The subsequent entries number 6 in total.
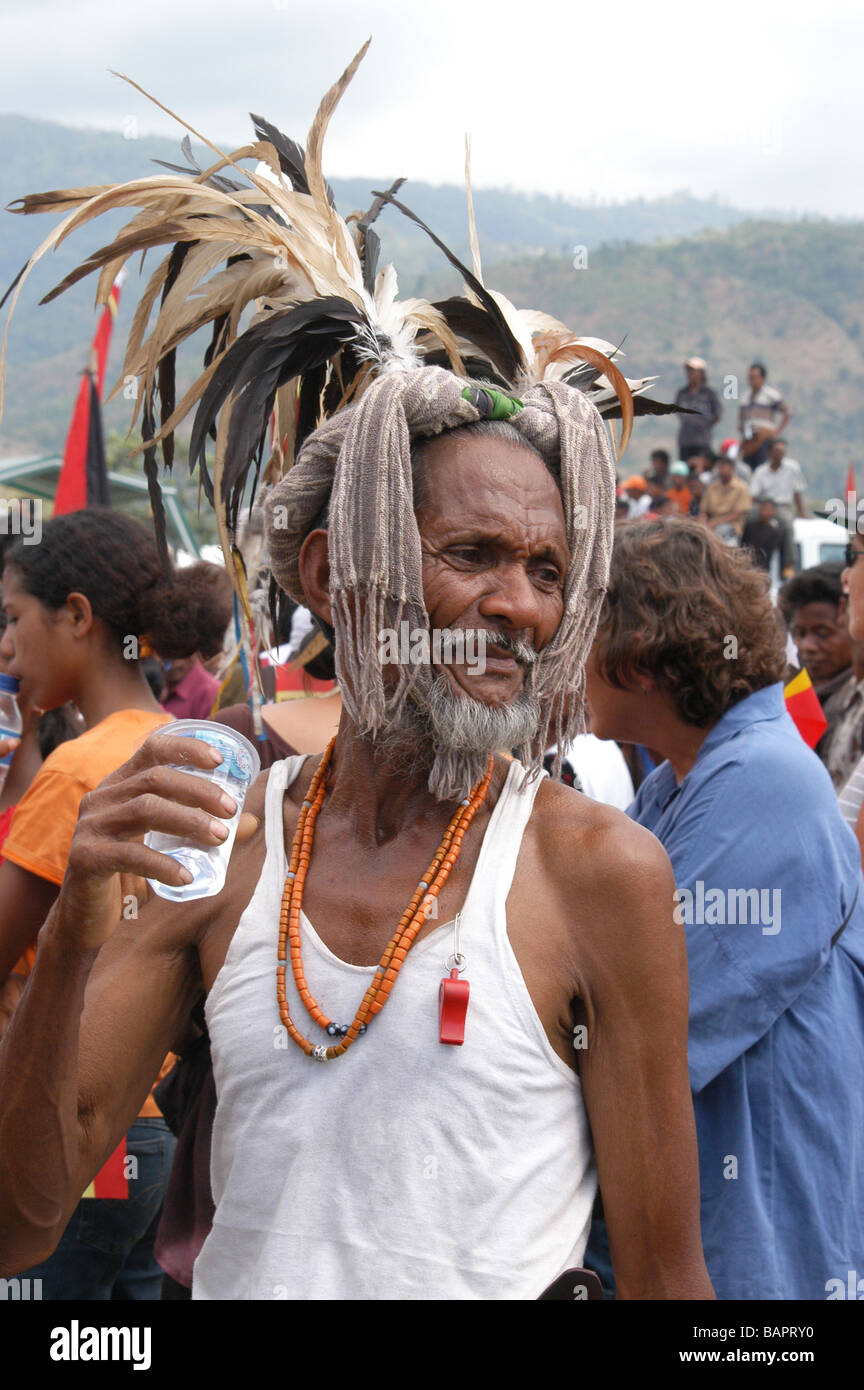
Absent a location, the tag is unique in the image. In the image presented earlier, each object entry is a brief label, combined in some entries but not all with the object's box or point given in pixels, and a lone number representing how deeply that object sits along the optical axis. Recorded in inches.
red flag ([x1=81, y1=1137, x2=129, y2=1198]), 122.6
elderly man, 66.6
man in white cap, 726.5
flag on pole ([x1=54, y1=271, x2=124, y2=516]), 295.7
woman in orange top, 123.0
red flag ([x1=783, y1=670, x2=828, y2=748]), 159.6
